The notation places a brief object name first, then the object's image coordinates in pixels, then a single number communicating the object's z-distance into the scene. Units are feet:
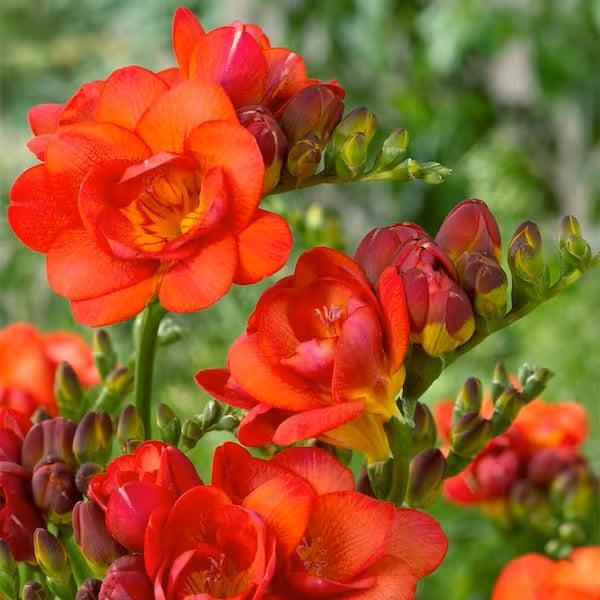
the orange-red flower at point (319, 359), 1.79
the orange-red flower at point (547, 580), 2.08
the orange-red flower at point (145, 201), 1.80
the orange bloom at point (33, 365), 2.21
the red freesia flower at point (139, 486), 1.76
